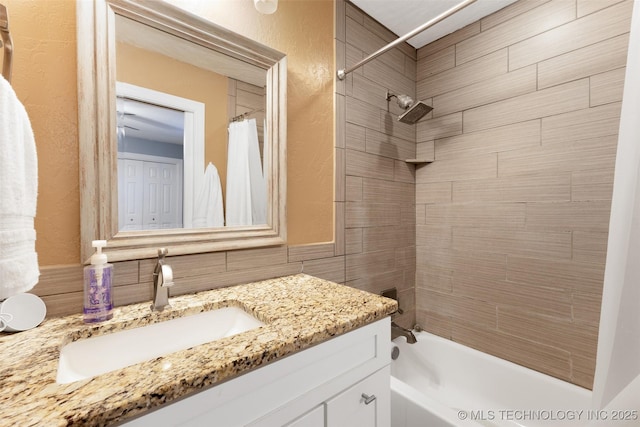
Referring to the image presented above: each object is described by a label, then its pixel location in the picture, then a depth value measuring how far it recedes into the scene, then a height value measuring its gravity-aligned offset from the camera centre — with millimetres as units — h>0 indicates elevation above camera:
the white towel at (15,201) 547 +27
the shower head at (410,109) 1624 +580
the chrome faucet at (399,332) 1789 -763
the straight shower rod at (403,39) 1138 +797
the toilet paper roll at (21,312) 729 -260
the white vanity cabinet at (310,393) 575 -433
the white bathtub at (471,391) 1218 -975
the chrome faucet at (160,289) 884 -242
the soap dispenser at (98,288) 783 -210
